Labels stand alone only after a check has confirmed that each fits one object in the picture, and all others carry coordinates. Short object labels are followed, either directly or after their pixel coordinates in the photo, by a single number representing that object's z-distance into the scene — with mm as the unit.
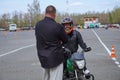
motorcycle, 2866
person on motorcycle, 3120
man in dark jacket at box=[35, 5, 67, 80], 2721
